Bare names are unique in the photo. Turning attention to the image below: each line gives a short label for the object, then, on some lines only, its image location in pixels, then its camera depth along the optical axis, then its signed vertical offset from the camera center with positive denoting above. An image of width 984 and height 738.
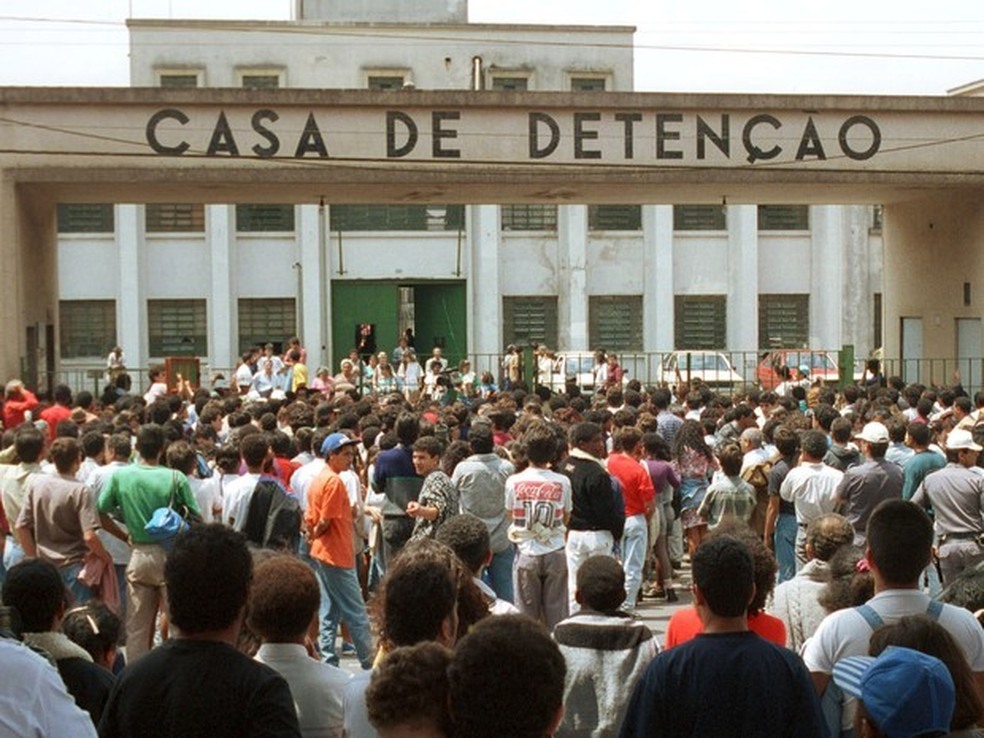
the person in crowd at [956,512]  11.73 -1.46
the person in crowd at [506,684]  4.34 -1.02
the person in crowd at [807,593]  7.78 -1.37
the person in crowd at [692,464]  15.24 -1.41
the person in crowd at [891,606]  6.24 -1.16
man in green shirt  11.24 -1.38
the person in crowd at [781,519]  13.57 -1.75
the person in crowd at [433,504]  11.59 -1.37
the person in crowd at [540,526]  11.52 -1.52
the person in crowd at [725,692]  5.35 -1.28
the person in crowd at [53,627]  6.23 -1.26
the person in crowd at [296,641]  5.87 -1.22
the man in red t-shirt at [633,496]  13.80 -1.55
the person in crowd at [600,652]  6.91 -1.49
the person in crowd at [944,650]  4.71 -1.08
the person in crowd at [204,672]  4.91 -1.12
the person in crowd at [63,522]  11.18 -1.42
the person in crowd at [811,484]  12.57 -1.33
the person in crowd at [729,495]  13.70 -1.54
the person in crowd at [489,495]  12.17 -1.35
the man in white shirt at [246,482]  11.55 -1.19
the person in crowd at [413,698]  4.62 -1.12
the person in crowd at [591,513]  12.16 -1.50
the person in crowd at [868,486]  12.20 -1.30
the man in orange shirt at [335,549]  11.73 -1.70
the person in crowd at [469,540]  7.65 -1.07
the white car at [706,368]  36.84 -1.20
